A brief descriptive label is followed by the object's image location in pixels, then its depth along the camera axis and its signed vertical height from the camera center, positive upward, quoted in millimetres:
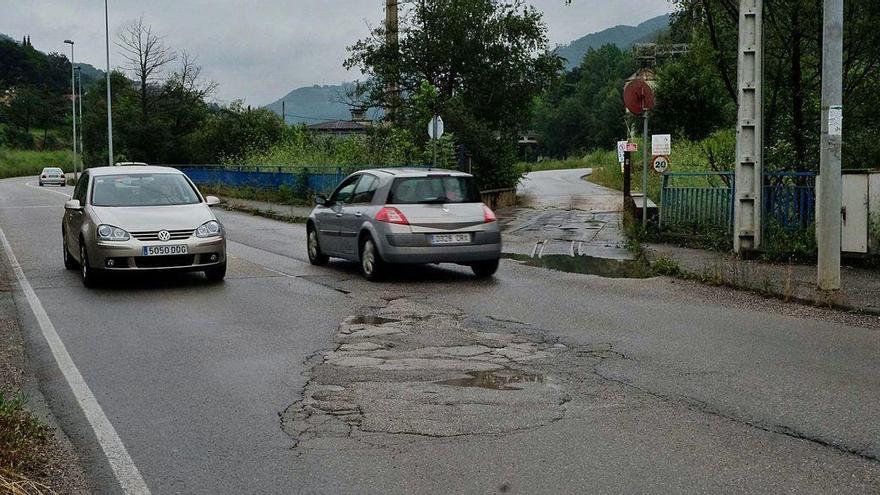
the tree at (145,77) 59097 +6929
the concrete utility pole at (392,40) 37031 +5774
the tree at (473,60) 36625 +4935
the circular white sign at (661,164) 21219 +563
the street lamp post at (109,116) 50938 +3874
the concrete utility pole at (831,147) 11477 +504
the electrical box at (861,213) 13656 -322
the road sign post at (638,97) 19281 +1832
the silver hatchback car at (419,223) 13117 -452
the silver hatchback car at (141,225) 12430 -464
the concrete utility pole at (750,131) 15094 +919
